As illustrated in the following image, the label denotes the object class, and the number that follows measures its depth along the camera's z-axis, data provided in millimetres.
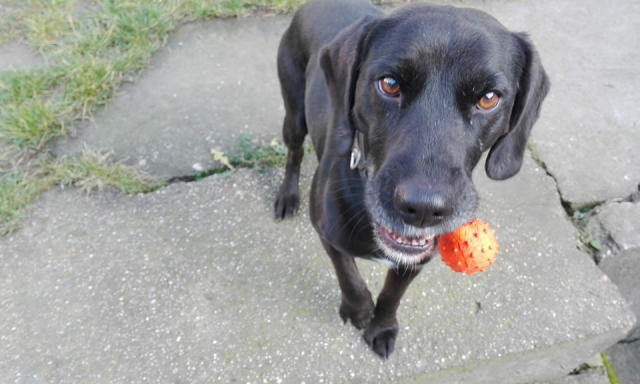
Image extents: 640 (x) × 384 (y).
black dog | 630
